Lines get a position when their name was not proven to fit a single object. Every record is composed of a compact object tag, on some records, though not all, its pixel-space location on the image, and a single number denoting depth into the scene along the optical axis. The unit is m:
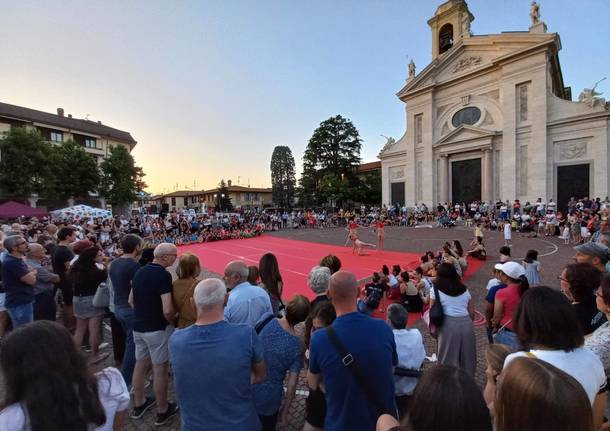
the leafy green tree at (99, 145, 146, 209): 38.16
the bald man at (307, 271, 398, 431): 1.98
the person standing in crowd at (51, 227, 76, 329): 5.33
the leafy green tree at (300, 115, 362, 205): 50.97
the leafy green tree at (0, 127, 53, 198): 29.47
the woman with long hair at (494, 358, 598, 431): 1.10
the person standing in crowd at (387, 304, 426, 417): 2.64
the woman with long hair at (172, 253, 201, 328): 3.53
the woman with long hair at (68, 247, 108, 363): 4.61
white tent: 23.22
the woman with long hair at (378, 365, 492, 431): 1.09
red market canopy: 21.06
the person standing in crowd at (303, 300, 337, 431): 2.41
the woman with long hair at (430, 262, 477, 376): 3.41
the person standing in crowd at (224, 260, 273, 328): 3.09
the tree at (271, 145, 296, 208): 64.44
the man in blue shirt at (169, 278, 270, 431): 2.08
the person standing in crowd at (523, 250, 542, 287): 5.40
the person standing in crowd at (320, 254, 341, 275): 5.12
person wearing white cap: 3.59
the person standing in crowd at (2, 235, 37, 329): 4.42
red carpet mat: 10.57
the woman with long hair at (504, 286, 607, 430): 1.79
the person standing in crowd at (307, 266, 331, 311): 3.54
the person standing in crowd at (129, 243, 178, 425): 3.42
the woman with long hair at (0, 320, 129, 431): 1.36
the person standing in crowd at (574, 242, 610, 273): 3.84
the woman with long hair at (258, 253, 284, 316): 3.84
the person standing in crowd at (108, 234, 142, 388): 3.91
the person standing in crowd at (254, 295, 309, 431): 2.59
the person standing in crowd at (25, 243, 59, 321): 4.91
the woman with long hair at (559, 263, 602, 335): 2.71
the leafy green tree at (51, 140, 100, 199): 33.59
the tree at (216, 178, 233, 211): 64.12
